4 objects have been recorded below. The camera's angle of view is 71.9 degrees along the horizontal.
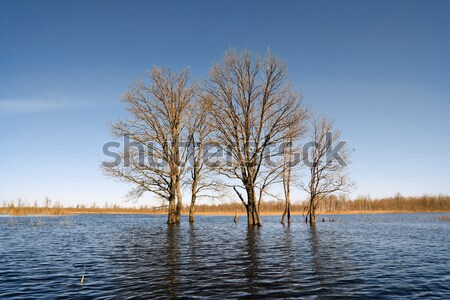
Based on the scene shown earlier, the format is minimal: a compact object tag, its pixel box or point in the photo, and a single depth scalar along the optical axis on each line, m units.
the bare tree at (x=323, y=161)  35.12
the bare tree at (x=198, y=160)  35.25
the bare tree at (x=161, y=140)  31.53
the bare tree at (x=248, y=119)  28.41
